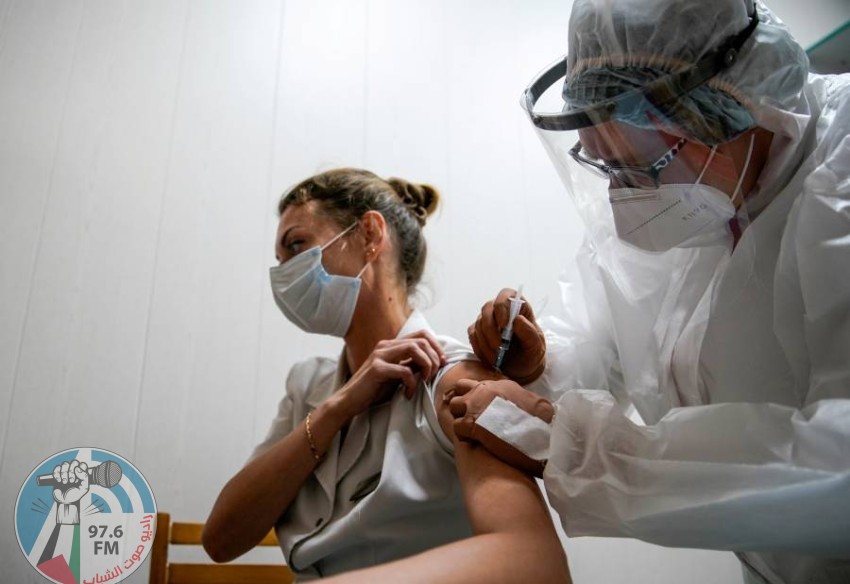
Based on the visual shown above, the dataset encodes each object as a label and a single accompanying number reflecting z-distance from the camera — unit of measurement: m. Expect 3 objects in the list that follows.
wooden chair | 1.52
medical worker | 0.68
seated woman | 0.81
